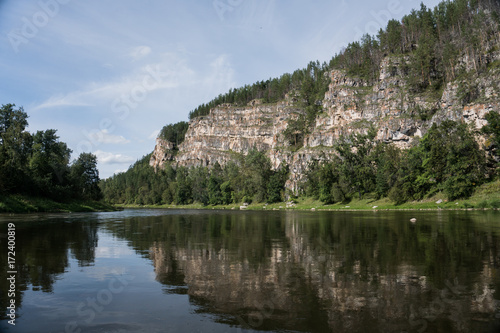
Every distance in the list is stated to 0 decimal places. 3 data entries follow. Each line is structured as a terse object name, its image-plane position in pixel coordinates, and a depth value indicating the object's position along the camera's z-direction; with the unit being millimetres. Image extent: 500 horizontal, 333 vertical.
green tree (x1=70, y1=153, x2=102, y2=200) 95562
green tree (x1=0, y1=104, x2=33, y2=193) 63594
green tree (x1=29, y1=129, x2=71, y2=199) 75688
